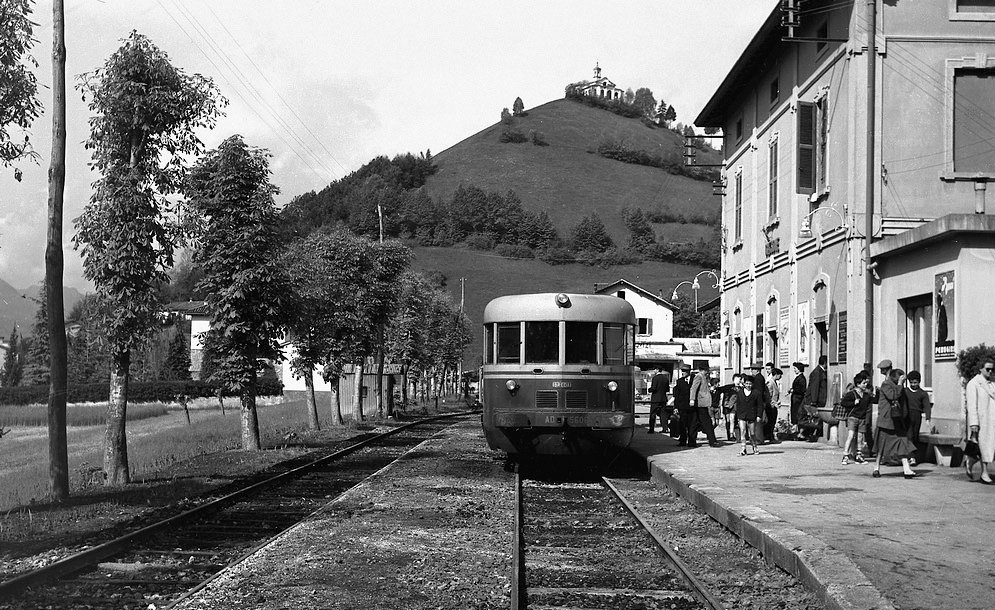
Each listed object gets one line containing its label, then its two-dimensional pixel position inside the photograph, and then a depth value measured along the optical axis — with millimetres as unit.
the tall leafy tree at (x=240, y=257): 23000
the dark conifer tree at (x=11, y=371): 115738
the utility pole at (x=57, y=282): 14398
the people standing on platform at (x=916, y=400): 16125
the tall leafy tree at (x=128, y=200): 16766
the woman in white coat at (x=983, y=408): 14453
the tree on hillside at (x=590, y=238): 137500
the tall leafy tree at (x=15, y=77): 13156
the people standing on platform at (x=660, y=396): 28547
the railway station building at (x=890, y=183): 18453
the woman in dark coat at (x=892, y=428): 15531
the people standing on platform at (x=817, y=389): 22984
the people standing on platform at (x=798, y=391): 24156
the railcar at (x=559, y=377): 17484
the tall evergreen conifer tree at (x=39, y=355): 97188
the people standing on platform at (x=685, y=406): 24141
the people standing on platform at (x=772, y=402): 24295
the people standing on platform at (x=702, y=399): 23391
